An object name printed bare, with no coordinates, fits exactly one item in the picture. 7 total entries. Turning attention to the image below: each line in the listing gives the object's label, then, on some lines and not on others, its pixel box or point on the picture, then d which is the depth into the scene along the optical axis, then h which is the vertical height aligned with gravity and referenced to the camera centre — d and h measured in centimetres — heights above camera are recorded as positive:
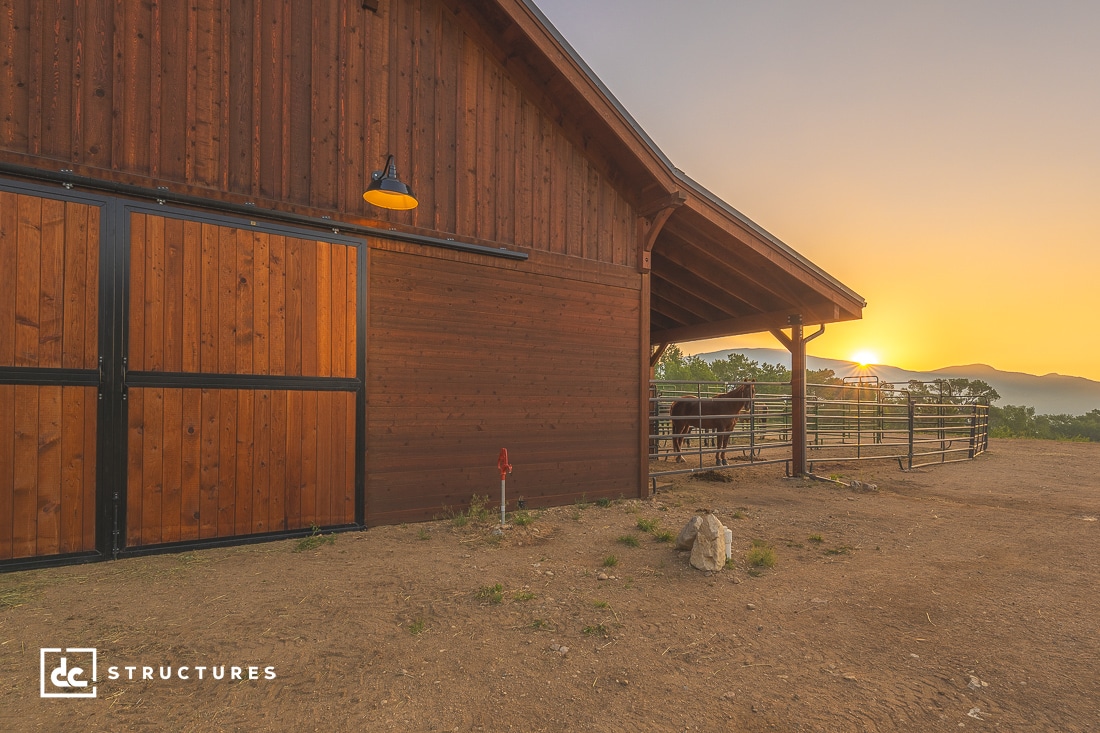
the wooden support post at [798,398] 891 -51
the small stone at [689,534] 421 -148
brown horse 862 -81
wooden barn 383 +104
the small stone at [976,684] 229 -153
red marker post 480 -98
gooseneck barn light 441 +166
